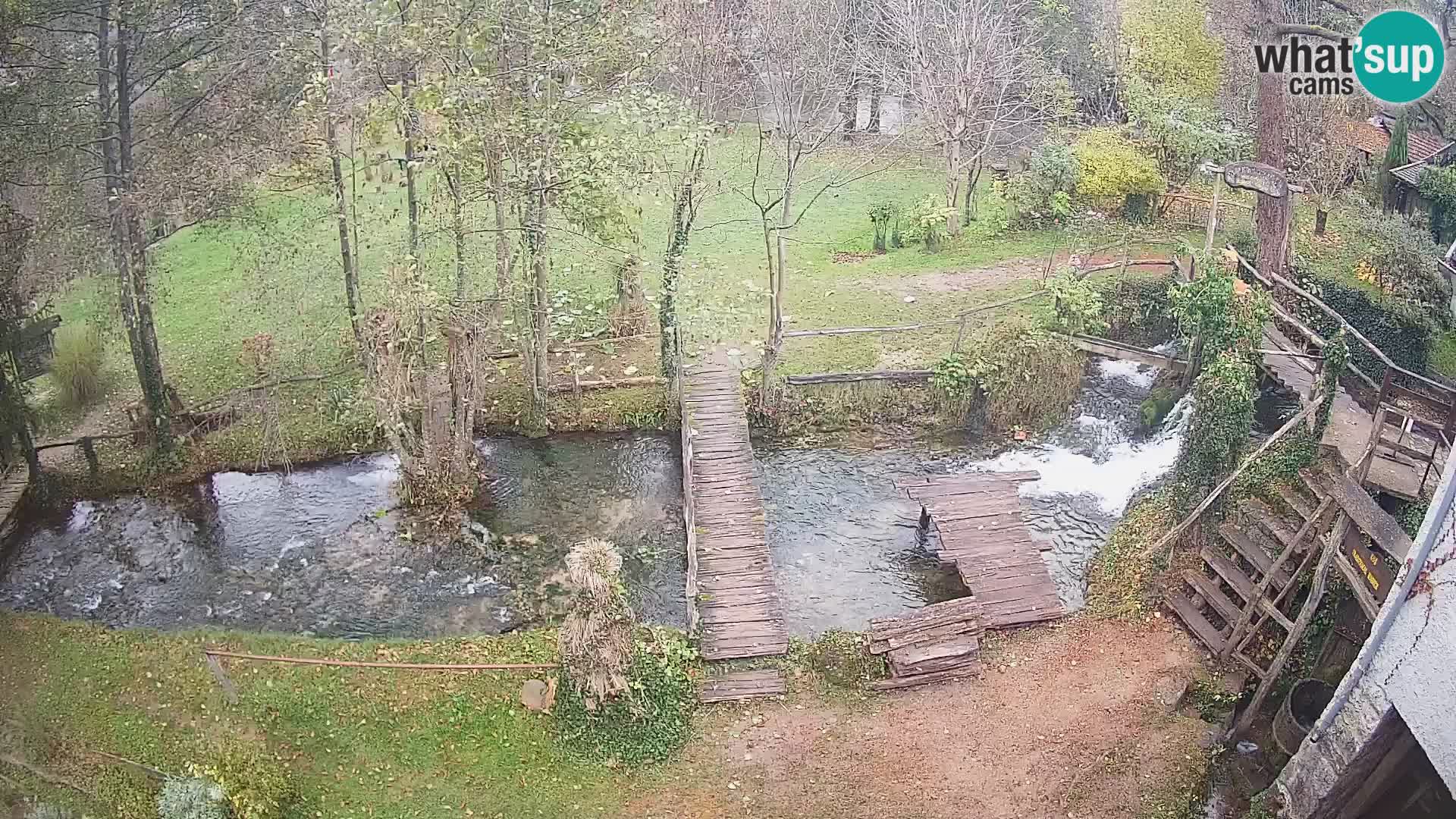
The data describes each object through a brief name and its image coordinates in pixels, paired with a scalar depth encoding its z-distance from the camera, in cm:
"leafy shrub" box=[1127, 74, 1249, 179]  2720
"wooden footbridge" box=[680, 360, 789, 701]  1521
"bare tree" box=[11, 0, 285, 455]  1648
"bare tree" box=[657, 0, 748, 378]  1983
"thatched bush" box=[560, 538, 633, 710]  1322
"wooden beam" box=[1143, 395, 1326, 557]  1566
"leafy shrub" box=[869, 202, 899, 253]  2850
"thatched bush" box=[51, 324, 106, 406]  2081
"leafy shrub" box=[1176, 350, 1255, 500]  1573
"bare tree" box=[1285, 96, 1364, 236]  2772
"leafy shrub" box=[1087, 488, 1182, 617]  1614
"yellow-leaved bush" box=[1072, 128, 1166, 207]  2723
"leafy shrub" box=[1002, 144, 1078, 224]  2786
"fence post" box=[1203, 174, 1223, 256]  2072
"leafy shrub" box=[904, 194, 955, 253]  2803
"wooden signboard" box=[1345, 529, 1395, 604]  1239
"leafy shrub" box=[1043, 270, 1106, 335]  2206
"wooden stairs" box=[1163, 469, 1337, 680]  1412
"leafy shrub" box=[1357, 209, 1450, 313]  2198
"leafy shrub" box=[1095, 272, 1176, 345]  2384
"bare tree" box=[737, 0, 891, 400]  2062
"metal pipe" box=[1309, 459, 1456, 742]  980
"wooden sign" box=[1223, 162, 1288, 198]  2069
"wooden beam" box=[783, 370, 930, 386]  2164
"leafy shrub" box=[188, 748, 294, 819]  1205
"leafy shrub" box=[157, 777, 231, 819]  1189
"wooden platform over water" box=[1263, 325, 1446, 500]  1445
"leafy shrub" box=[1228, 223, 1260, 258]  2480
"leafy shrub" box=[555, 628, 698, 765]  1352
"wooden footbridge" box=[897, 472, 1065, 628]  1606
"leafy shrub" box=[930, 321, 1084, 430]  2089
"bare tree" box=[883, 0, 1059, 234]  2794
